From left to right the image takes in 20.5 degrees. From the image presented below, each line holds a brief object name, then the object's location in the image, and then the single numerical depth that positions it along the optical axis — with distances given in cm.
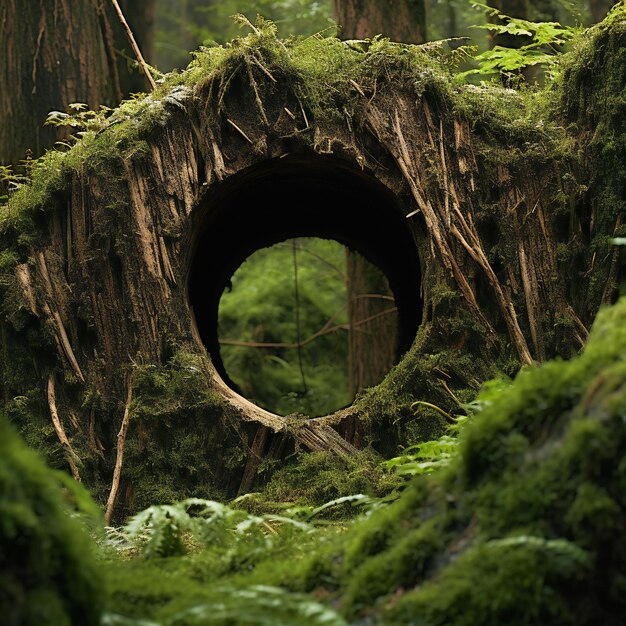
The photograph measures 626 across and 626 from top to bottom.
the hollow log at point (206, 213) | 1157
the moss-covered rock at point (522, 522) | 491
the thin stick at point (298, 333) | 2685
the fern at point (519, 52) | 1421
